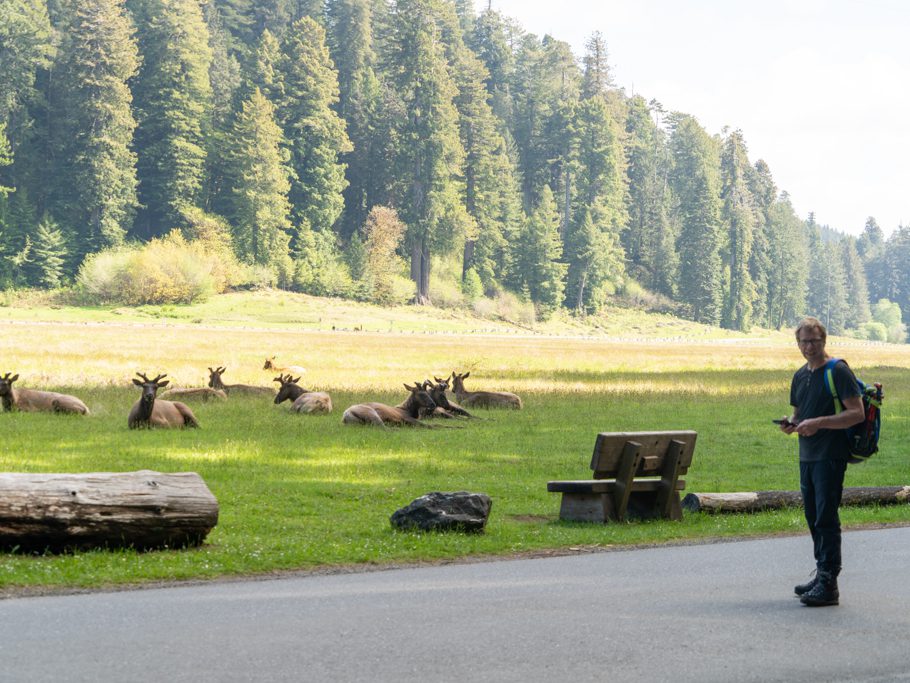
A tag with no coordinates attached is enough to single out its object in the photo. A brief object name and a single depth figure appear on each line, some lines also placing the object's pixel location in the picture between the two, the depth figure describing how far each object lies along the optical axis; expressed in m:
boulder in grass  13.59
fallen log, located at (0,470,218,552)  11.44
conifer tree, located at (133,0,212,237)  117.19
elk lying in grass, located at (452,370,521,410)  31.75
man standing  9.54
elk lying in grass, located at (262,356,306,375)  42.31
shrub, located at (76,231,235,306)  99.62
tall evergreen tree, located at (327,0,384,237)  135.25
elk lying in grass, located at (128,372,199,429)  23.64
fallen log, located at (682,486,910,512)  15.63
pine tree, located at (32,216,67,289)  106.38
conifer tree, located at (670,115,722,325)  150.12
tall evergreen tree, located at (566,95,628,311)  137.00
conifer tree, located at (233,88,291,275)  112.88
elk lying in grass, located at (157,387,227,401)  29.54
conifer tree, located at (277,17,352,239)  123.62
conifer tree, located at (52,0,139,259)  112.56
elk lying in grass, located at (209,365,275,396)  32.12
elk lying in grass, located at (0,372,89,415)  25.78
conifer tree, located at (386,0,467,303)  124.50
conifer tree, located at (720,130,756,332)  155.38
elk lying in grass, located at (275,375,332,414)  28.05
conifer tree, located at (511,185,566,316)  128.75
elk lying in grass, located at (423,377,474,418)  28.27
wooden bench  14.03
